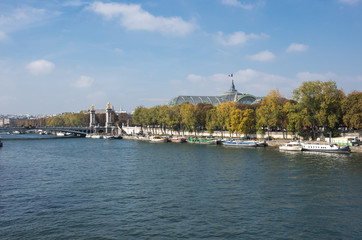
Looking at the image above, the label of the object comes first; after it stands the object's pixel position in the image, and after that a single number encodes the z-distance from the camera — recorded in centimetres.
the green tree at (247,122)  7588
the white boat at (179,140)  8789
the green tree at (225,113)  8266
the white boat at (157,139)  9256
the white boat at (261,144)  6638
